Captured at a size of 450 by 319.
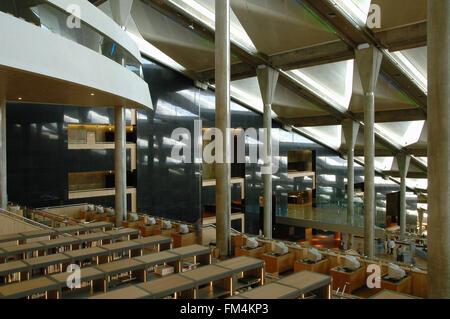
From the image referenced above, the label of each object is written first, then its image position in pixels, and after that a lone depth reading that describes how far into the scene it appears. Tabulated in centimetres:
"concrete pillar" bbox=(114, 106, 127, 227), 1425
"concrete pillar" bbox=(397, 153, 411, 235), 2719
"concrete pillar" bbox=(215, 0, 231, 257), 1062
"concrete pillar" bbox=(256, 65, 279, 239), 1959
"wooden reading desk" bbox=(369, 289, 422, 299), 468
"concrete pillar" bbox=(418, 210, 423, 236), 3545
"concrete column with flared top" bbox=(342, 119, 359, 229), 2488
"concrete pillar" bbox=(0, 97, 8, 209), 1279
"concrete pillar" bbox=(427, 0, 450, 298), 615
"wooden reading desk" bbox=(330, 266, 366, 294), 774
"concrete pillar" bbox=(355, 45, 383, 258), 1531
